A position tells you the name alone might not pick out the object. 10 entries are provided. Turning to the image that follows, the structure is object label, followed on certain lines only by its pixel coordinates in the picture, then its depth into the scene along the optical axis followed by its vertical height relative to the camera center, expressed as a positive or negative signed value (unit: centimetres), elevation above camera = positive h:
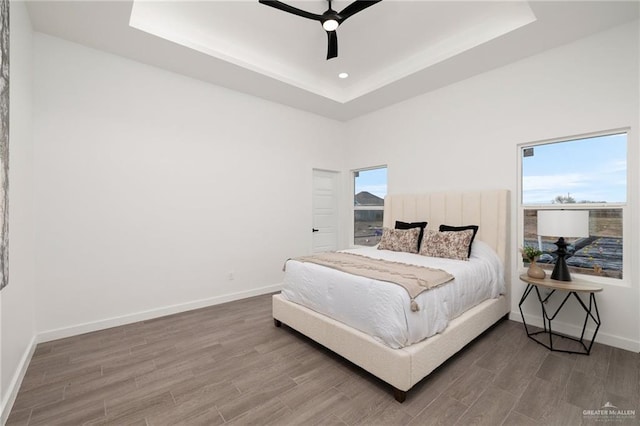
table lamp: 249 -16
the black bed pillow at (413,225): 375 -23
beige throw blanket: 209 -54
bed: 192 -97
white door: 516 -4
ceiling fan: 229 +166
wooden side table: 249 -91
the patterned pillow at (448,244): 313 -40
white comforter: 197 -72
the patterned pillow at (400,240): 363 -41
